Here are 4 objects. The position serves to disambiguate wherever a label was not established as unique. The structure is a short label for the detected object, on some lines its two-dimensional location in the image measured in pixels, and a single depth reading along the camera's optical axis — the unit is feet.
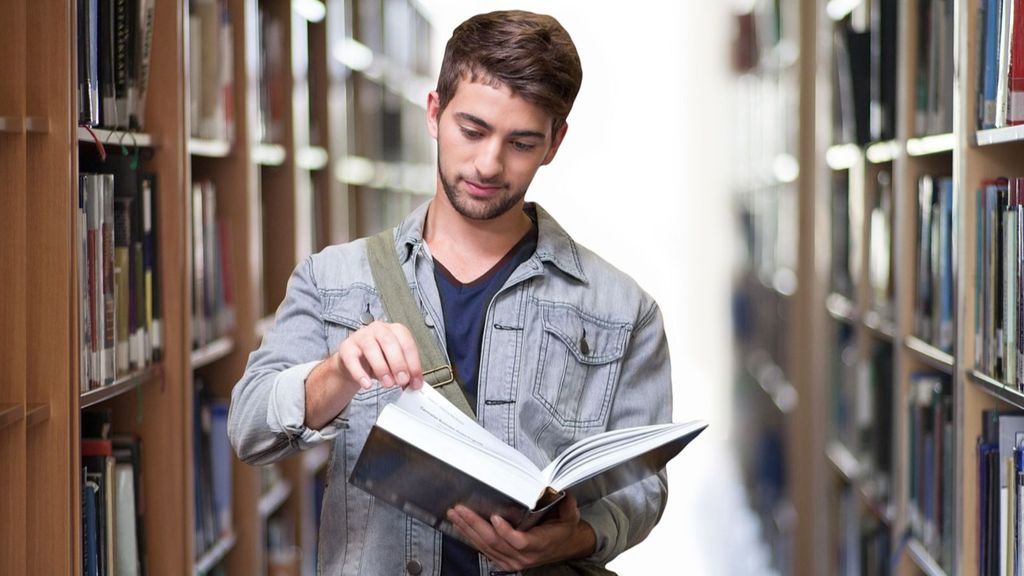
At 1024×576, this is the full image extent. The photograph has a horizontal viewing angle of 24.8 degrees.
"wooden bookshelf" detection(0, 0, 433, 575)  9.17
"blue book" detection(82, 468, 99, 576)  9.90
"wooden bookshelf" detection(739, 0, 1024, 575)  10.45
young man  8.43
